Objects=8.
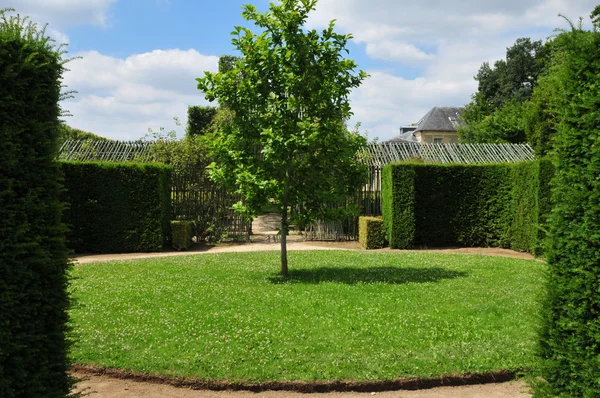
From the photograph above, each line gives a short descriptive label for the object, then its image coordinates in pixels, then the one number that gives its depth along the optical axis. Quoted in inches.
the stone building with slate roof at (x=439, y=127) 2529.5
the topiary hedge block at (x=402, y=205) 690.8
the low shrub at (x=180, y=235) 700.0
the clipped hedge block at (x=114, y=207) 664.4
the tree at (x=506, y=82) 2052.2
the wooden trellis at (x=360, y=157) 771.4
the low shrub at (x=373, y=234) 709.9
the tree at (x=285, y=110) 432.5
